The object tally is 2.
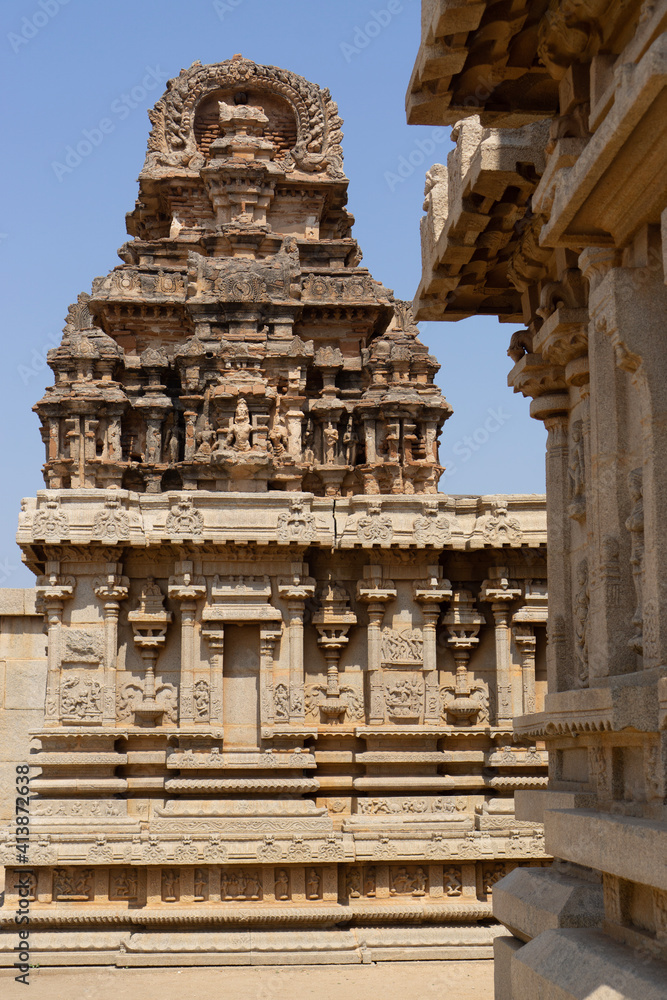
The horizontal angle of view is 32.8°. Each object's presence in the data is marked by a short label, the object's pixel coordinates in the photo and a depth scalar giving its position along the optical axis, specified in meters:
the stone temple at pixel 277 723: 15.45
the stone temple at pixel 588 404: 5.57
